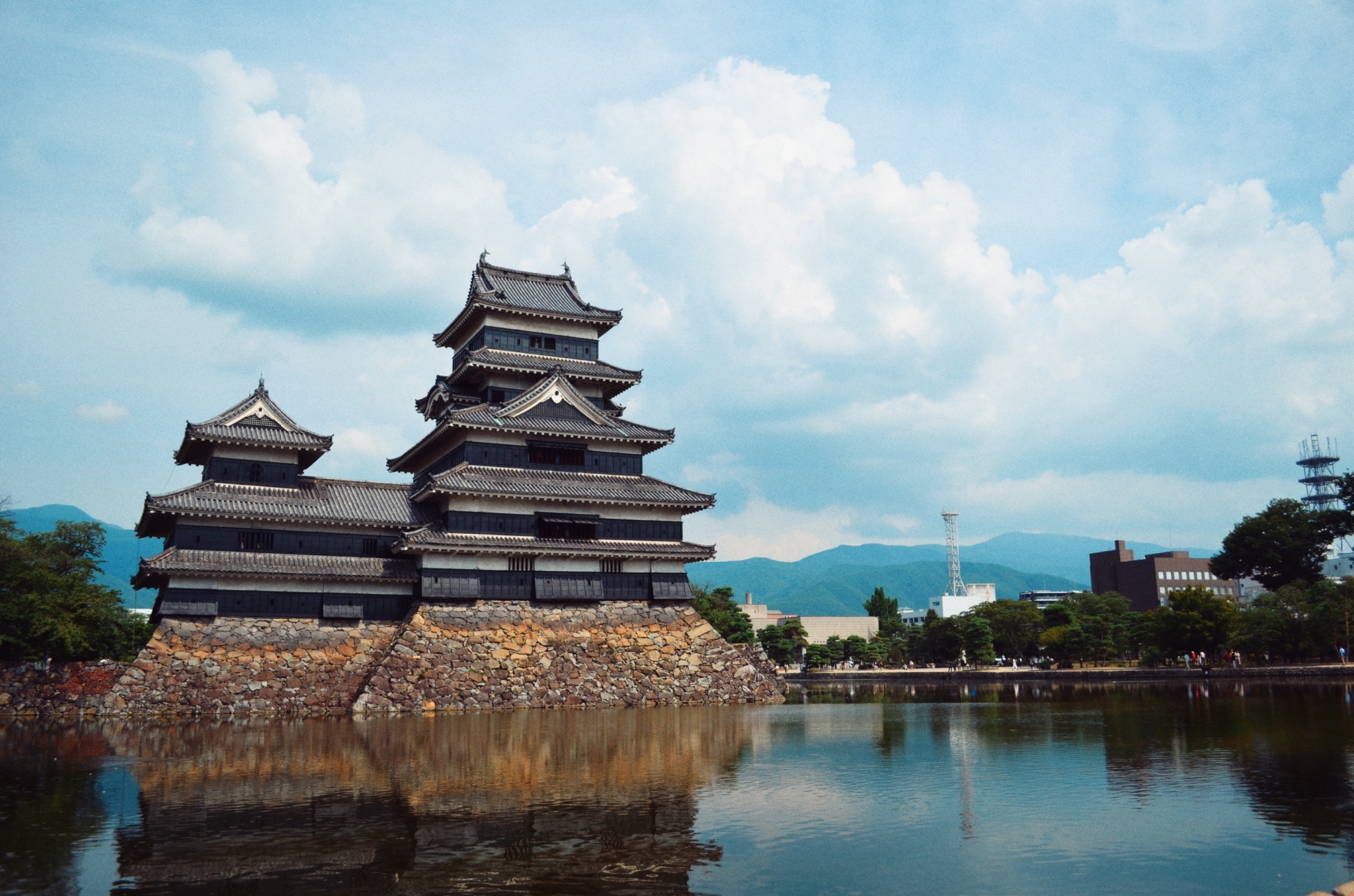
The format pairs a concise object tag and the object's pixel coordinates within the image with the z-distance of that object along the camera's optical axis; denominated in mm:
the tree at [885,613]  109688
